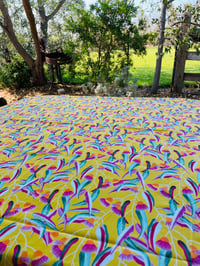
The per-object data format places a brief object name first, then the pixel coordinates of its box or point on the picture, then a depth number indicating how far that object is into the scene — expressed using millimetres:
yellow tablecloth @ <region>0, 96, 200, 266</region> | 617
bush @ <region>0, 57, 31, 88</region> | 5523
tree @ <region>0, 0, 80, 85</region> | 4875
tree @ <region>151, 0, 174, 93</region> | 4099
